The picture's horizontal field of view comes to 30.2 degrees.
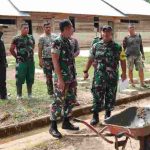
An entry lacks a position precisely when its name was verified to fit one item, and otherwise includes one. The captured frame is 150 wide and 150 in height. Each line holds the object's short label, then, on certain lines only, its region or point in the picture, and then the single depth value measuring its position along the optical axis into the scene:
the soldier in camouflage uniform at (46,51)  6.45
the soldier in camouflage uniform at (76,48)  6.12
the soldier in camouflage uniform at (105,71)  5.11
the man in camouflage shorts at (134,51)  7.84
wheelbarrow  3.47
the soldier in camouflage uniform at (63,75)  4.63
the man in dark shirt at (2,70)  6.30
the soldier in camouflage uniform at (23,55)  6.30
